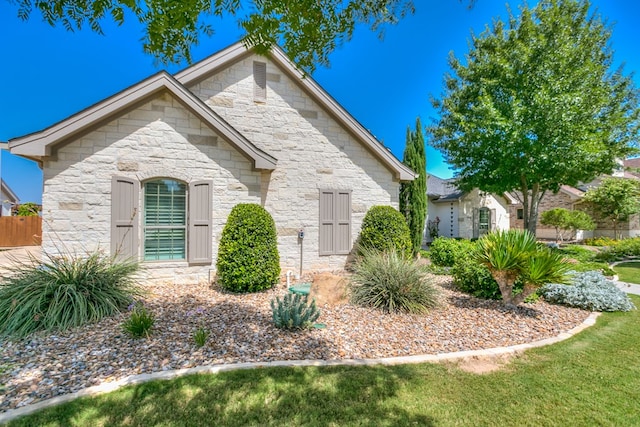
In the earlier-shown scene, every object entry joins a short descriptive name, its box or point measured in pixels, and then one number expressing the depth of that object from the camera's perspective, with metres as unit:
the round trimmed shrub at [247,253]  6.59
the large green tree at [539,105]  11.99
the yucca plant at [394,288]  5.48
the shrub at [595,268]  8.65
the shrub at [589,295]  5.77
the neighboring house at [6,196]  23.59
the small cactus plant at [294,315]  4.42
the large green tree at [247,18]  3.36
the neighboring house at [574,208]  20.70
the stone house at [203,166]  6.39
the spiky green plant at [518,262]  5.03
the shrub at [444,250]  9.53
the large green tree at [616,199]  18.56
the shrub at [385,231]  8.94
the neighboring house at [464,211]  18.72
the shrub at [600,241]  18.35
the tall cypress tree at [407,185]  13.43
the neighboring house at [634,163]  27.93
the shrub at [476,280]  6.18
